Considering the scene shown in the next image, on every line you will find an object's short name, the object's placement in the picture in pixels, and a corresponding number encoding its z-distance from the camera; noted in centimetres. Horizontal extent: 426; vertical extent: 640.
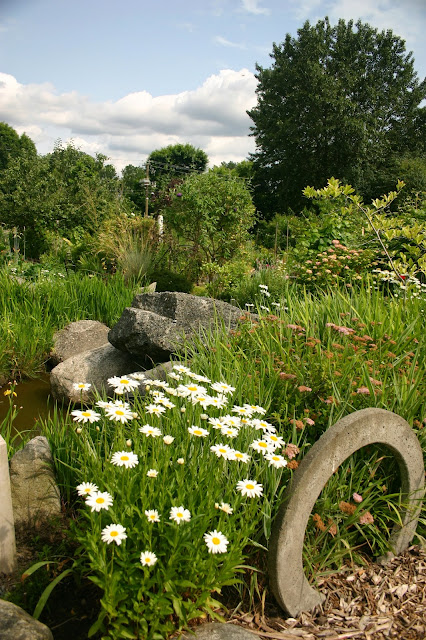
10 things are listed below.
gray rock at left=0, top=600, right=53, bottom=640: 166
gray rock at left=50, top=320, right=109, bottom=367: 636
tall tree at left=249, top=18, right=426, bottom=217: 2877
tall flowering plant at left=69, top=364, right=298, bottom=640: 163
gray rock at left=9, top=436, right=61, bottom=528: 248
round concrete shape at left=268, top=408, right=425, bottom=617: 195
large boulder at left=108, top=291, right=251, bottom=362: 491
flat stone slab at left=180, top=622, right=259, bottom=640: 182
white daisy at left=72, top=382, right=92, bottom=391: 229
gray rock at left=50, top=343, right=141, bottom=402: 540
